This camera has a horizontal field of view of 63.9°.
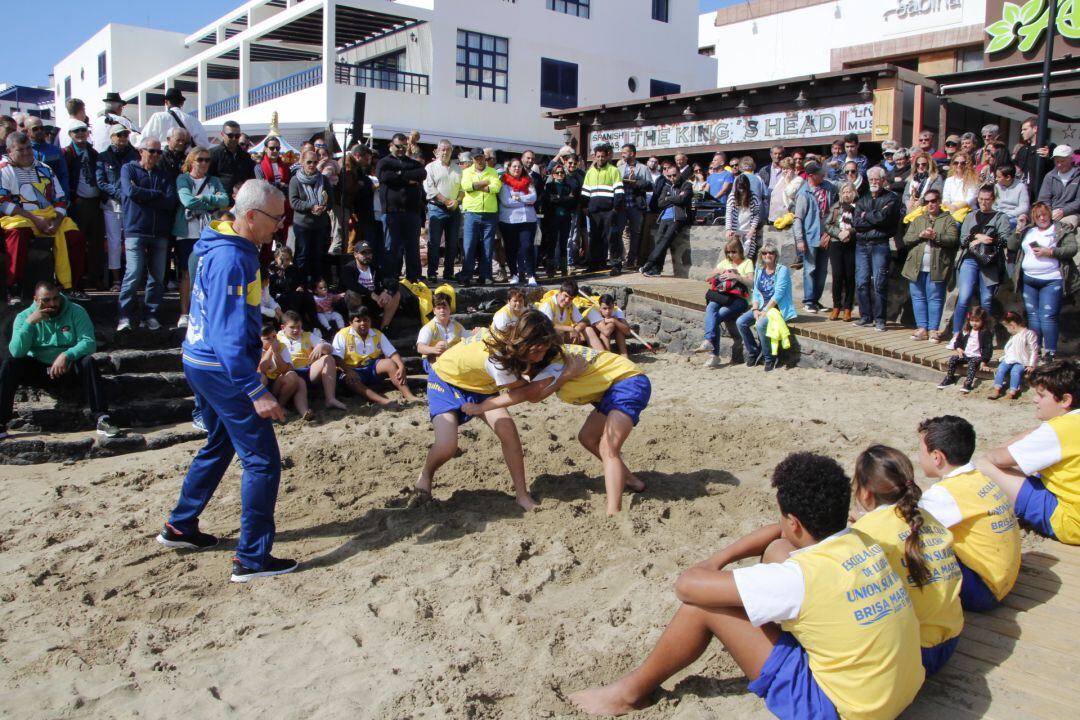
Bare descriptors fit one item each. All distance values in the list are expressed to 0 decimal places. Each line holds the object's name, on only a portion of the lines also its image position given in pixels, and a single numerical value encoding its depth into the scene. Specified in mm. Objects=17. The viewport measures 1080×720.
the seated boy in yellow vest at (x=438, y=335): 8891
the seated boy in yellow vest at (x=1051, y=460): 4352
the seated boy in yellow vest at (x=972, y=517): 3613
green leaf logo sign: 13617
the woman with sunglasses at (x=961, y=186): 9391
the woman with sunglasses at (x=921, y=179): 9891
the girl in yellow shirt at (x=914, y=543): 3131
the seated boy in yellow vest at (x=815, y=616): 2766
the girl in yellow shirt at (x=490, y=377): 4836
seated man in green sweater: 6996
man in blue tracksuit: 4273
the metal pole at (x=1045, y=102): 9133
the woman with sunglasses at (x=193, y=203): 8414
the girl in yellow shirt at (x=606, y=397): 5062
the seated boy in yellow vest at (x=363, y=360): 8406
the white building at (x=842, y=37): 18031
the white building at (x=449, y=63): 21188
